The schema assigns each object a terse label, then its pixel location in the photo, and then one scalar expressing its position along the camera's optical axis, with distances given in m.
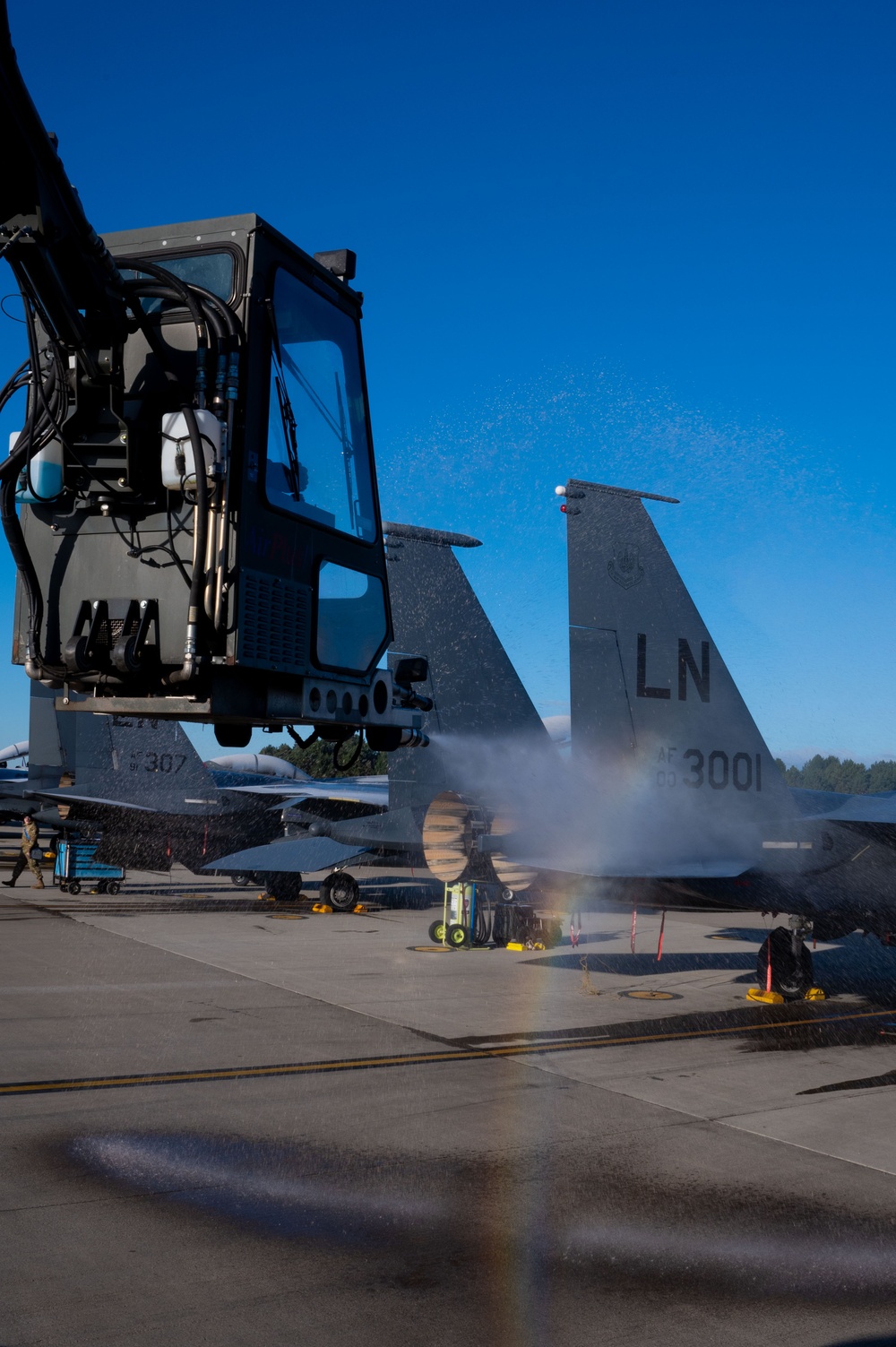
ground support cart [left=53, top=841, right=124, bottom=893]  25.50
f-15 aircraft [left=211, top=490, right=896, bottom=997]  12.05
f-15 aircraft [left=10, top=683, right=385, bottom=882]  24.92
